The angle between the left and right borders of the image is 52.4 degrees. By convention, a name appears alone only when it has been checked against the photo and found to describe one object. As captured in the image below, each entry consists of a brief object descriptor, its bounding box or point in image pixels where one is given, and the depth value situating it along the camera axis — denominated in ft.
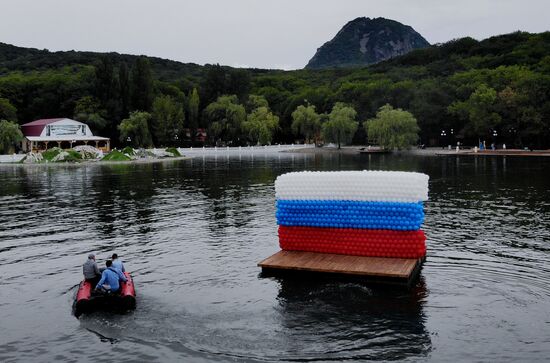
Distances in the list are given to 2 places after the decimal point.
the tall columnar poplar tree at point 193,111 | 499.10
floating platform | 66.28
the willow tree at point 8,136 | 382.83
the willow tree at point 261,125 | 467.93
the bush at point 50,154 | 332.80
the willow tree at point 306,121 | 481.05
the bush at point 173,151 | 392.84
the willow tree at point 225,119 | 474.25
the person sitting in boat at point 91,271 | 63.52
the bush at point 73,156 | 332.39
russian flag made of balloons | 71.67
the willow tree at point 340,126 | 430.20
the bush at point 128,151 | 360.48
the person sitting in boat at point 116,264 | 62.73
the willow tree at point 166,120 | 460.14
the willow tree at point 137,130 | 438.81
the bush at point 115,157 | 339.16
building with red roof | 428.97
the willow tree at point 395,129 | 382.01
